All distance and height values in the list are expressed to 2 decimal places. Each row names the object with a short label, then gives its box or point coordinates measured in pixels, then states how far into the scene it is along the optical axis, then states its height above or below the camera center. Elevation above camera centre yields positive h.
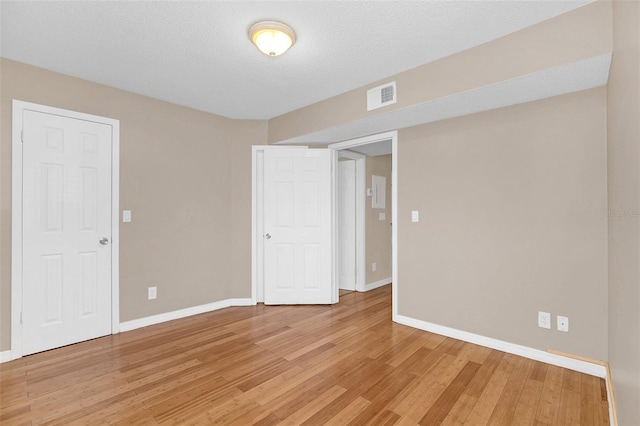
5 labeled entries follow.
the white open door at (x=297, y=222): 4.08 -0.10
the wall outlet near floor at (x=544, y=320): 2.44 -0.85
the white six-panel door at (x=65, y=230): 2.63 -0.14
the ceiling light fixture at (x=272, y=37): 2.03 +1.24
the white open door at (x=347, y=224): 4.93 -0.15
